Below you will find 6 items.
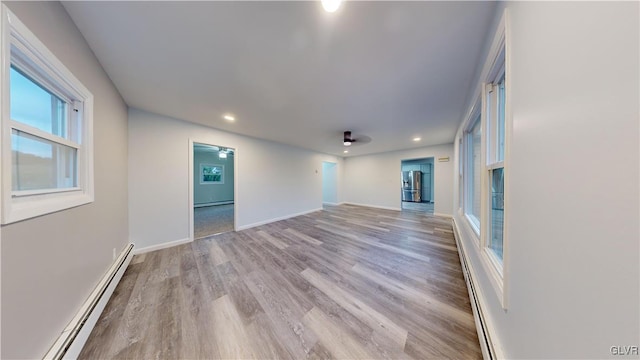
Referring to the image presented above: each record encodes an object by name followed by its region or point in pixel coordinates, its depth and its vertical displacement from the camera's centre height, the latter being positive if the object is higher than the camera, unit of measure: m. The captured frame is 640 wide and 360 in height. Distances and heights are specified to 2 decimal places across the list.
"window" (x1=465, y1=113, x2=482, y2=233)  2.24 +0.10
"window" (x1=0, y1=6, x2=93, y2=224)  0.84 +0.31
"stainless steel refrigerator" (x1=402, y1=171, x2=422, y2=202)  7.76 -0.25
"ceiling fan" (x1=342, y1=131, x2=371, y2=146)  3.48 +0.96
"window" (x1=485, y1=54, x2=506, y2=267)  1.30 +0.19
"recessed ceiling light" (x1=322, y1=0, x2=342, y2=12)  0.98 +1.01
